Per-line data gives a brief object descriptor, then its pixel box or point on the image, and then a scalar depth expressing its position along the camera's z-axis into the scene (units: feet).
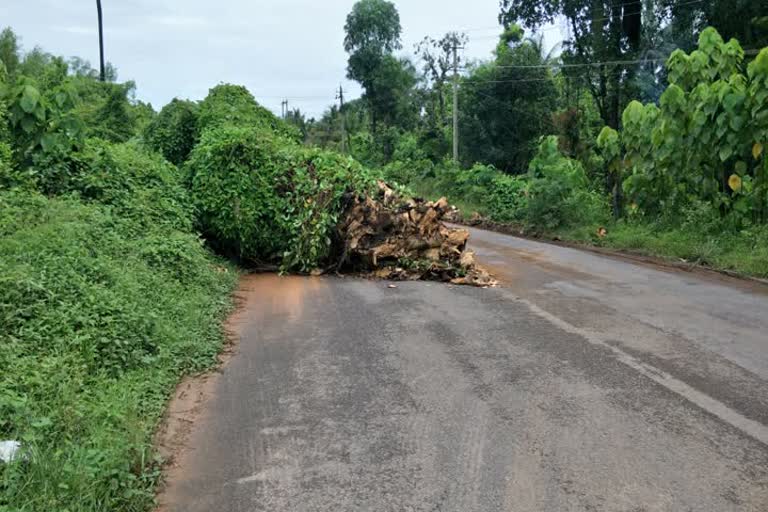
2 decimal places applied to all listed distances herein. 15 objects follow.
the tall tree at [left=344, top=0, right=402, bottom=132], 153.48
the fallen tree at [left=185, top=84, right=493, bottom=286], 36.88
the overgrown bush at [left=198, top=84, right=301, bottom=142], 46.32
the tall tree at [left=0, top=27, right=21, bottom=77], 97.22
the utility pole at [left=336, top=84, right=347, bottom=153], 195.91
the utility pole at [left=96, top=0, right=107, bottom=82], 115.61
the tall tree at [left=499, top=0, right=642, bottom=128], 63.52
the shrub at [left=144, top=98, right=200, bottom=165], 48.98
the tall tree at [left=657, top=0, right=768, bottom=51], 53.06
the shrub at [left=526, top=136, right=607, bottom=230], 63.36
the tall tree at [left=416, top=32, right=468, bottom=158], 127.85
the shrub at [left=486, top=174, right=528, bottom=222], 74.74
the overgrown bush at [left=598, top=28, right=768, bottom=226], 39.96
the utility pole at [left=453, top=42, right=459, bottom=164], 100.32
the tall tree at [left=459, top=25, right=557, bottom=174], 93.86
